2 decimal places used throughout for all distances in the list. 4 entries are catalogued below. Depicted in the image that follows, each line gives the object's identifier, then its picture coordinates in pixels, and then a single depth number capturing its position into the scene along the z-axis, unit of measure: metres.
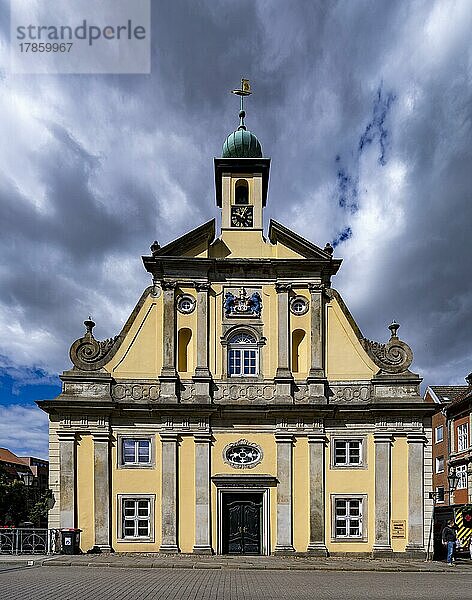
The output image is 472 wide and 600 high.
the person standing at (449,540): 27.44
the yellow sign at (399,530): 29.12
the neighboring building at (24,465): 115.61
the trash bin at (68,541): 28.16
